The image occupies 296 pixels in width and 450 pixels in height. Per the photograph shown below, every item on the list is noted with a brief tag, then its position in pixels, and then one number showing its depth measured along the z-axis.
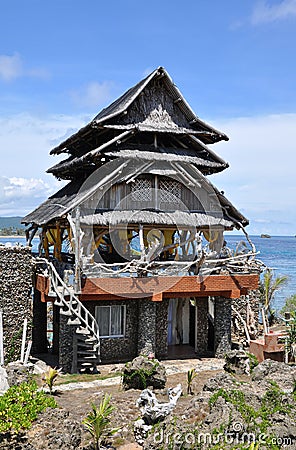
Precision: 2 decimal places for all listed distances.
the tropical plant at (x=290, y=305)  28.02
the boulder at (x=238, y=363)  16.69
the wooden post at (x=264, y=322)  20.48
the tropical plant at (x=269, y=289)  26.66
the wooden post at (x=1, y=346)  16.52
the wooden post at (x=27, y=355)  17.46
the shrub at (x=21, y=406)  9.88
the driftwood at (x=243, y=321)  21.48
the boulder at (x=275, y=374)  13.70
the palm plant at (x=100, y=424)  10.62
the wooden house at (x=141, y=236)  17.58
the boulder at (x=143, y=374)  14.64
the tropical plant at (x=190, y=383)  14.83
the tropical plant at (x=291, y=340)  17.70
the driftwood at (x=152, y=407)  11.34
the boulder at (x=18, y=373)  14.14
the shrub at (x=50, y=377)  14.77
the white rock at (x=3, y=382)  13.24
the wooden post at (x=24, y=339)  17.61
